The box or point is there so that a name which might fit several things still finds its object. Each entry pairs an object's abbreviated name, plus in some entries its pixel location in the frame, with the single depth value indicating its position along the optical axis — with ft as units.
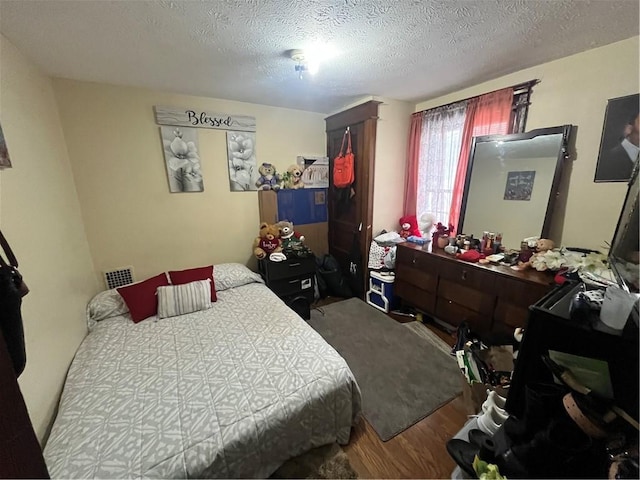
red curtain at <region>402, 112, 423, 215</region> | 8.72
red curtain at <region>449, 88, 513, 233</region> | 6.59
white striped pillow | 6.31
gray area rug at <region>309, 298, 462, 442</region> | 5.18
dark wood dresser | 5.61
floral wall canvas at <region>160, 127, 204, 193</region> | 7.51
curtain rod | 6.04
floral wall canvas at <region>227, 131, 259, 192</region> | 8.42
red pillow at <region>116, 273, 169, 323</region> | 6.18
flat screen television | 2.42
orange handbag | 9.09
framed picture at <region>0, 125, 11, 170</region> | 3.84
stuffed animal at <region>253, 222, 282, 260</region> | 8.79
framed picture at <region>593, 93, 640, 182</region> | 4.85
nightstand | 8.37
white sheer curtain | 7.75
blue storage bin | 8.78
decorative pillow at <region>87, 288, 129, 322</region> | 6.24
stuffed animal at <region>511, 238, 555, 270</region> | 5.92
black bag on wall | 2.09
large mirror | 5.99
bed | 3.15
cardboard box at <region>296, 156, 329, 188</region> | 9.82
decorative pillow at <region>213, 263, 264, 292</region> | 7.73
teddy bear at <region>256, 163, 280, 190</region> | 8.95
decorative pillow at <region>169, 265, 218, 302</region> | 7.10
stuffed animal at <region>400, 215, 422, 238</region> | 9.12
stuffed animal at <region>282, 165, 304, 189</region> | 9.44
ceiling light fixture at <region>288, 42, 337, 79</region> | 4.95
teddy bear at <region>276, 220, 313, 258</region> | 8.70
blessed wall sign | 7.29
